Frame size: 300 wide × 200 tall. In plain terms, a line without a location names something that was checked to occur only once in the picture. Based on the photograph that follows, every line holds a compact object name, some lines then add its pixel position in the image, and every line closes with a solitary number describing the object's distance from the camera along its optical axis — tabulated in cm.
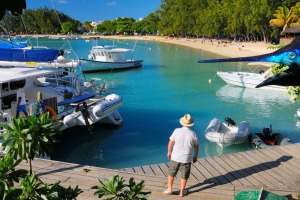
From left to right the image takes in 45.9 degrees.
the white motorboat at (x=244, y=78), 2667
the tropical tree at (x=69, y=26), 17164
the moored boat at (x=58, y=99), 1270
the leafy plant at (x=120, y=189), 338
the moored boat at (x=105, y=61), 3859
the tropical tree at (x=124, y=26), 17125
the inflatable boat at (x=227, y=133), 1351
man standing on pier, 648
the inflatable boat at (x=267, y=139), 1328
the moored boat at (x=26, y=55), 1514
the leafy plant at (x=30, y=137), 380
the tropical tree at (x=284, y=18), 6159
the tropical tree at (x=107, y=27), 18138
